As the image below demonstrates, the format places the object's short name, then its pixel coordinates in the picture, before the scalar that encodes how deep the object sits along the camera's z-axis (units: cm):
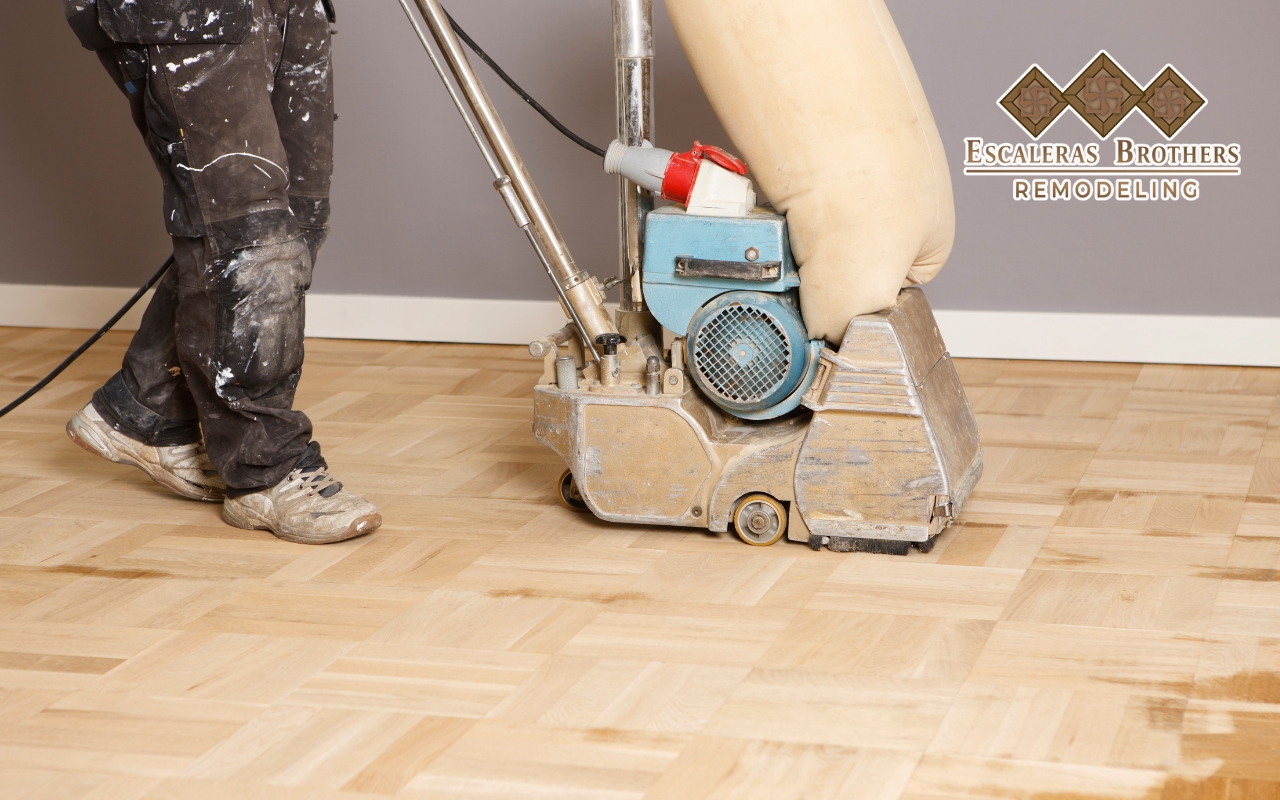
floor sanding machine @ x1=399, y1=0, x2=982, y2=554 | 480
